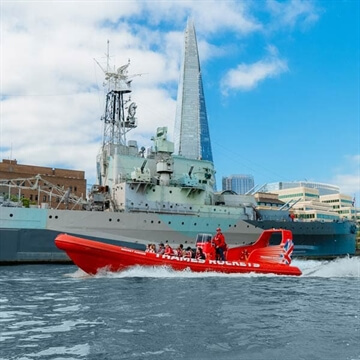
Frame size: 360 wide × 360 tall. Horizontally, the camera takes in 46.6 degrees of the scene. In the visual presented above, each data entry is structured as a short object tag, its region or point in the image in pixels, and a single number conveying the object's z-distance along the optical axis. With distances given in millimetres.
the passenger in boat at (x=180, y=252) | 19797
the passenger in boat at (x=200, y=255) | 19977
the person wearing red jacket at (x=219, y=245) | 20469
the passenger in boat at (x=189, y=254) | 20098
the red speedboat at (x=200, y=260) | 18297
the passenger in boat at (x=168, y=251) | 19938
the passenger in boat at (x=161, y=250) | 20378
